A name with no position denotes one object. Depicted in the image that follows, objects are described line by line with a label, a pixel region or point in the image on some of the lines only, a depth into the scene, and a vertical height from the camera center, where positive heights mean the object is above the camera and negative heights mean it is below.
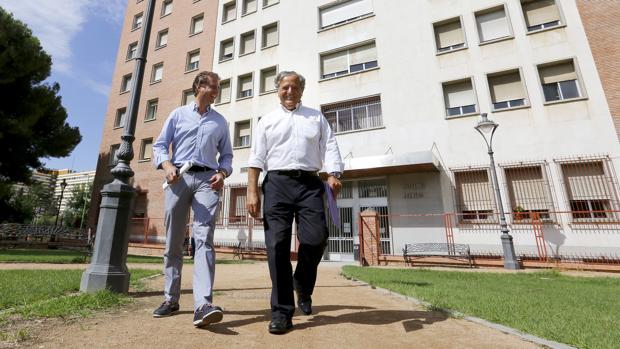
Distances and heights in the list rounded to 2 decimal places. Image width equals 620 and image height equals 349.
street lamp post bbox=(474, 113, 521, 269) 9.36 -0.05
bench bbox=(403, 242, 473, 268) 10.95 -0.24
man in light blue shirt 2.58 +0.60
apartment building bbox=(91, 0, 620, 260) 10.86 +5.37
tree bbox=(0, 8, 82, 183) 14.98 +7.17
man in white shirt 2.46 +0.50
